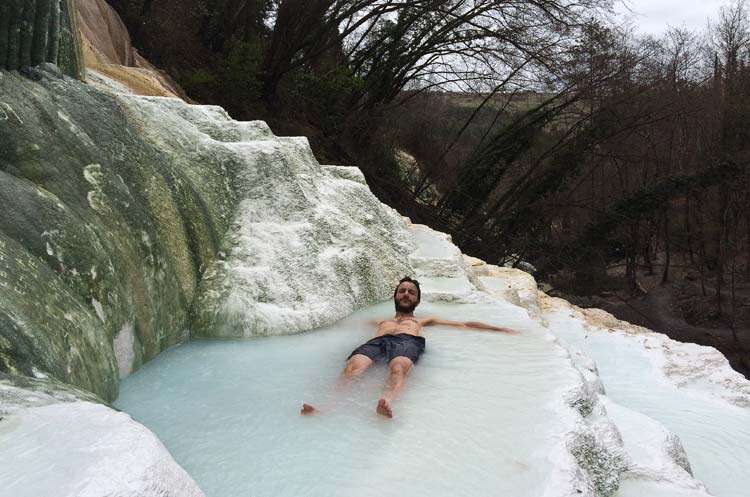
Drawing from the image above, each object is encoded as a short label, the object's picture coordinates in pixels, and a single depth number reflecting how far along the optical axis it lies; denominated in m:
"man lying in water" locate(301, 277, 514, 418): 2.90
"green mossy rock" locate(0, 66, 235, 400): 2.38
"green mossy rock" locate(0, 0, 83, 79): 3.21
